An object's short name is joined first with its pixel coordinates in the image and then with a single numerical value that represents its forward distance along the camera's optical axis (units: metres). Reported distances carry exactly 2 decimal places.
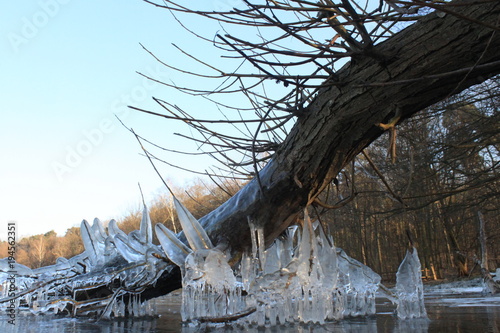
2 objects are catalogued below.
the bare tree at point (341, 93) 2.19
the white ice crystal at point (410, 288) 3.65
